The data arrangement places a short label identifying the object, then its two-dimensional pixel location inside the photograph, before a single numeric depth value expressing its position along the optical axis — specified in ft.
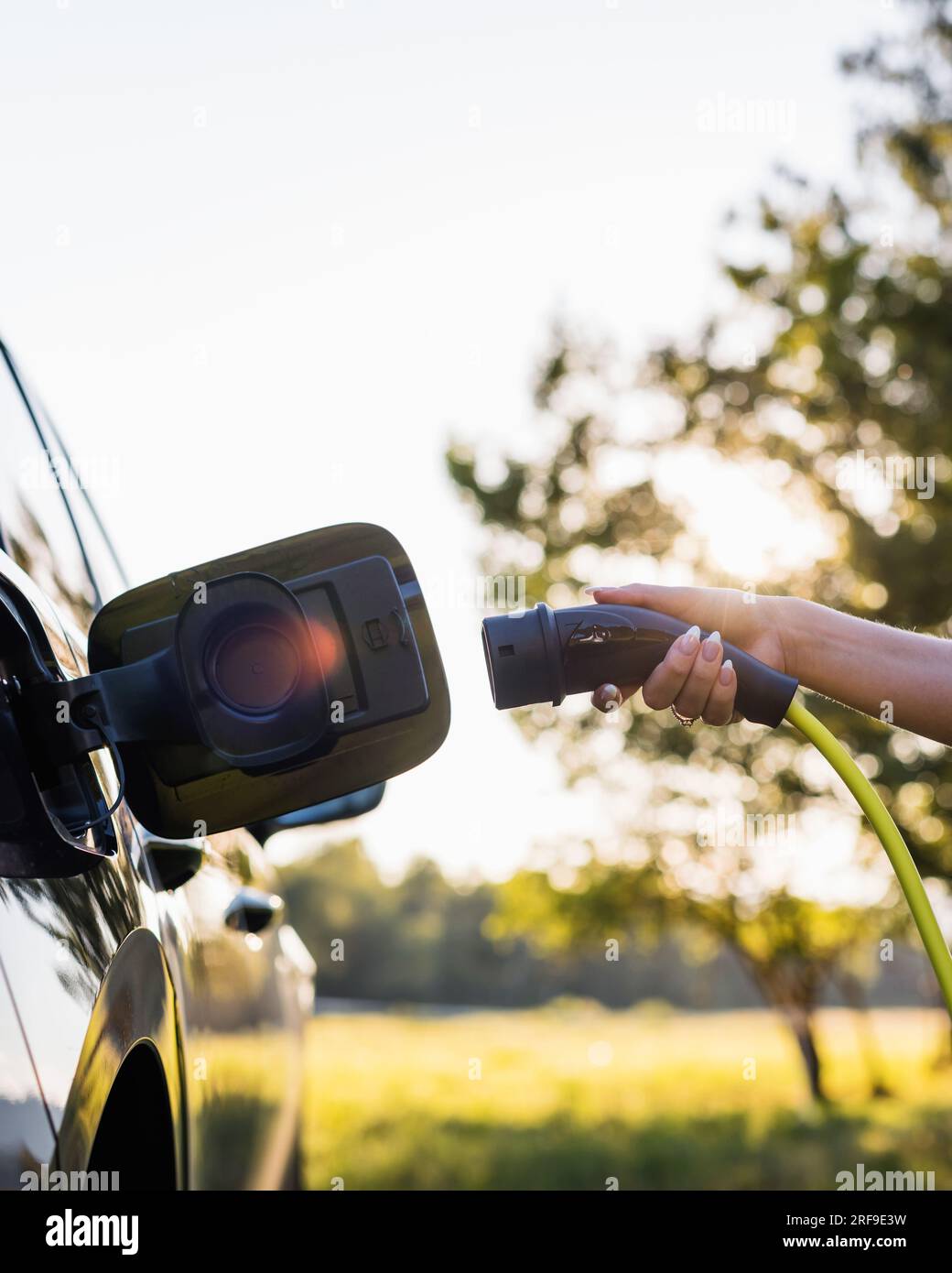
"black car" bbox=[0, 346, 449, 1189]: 4.06
